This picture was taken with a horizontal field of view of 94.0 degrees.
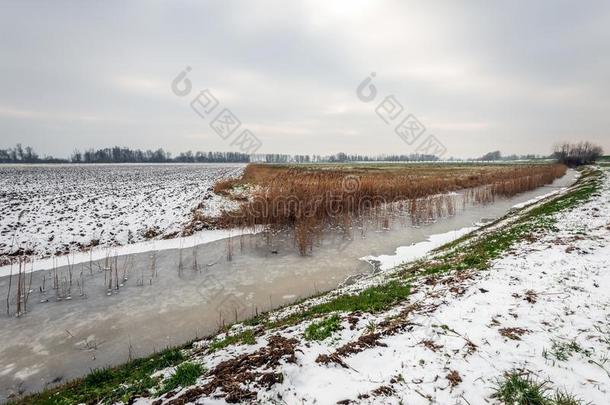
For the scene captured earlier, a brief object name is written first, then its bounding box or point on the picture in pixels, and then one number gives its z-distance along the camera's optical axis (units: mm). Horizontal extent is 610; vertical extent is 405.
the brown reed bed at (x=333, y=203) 16000
